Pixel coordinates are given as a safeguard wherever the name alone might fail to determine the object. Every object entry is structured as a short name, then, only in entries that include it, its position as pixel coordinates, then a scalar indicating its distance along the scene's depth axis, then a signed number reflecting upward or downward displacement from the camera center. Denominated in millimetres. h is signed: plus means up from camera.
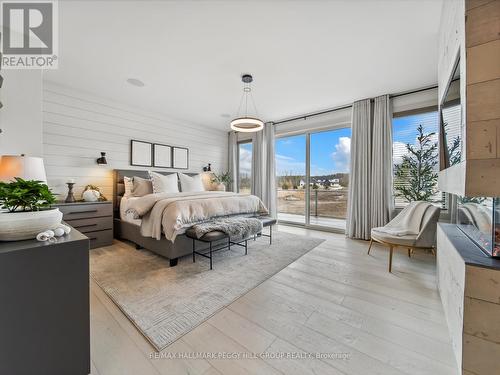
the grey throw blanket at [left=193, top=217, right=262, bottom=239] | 2598 -549
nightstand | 3111 -544
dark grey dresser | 923 -592
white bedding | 2621 -354
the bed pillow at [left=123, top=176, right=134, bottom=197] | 3855 -10
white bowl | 1001 -202
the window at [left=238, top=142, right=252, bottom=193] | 6086 +578
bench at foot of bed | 2516 -635
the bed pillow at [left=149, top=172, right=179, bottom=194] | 4020 +33
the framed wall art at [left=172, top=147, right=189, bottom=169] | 5016 +681
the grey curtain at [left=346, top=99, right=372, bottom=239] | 3887 +255
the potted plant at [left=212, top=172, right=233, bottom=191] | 5566 +152
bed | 2666 -595
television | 1404 +510
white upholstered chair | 2422 -555
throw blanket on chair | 2624 -469
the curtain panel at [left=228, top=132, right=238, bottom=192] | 6199 +735
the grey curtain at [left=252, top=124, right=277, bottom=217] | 5281 +473
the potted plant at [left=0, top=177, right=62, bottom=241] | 1014 -148
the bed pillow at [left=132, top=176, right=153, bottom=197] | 3848 -45
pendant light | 3146 +1013
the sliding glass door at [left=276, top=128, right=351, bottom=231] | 4609 +209
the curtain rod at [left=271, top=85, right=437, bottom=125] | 3453 +1634
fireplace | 1153 -236
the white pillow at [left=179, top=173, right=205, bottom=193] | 4656 +35
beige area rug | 1634 -1041
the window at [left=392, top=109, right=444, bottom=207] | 3301 +508
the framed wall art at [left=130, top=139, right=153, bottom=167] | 4285 +666
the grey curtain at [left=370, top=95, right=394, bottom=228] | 3664 +405
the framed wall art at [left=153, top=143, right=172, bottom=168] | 4648 +670
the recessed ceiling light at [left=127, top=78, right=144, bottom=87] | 3241 +1635
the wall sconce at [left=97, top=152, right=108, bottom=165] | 3768 +423
